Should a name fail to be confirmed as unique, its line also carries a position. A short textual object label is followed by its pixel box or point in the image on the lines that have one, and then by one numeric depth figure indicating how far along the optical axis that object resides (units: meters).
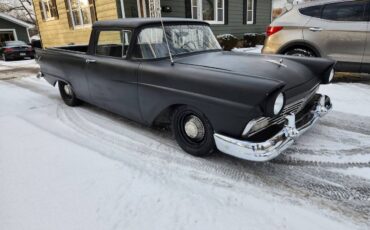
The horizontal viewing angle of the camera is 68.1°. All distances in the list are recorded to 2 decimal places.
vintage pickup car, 2.47
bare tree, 44.67
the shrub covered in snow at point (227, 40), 12.12
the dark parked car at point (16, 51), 15.77
